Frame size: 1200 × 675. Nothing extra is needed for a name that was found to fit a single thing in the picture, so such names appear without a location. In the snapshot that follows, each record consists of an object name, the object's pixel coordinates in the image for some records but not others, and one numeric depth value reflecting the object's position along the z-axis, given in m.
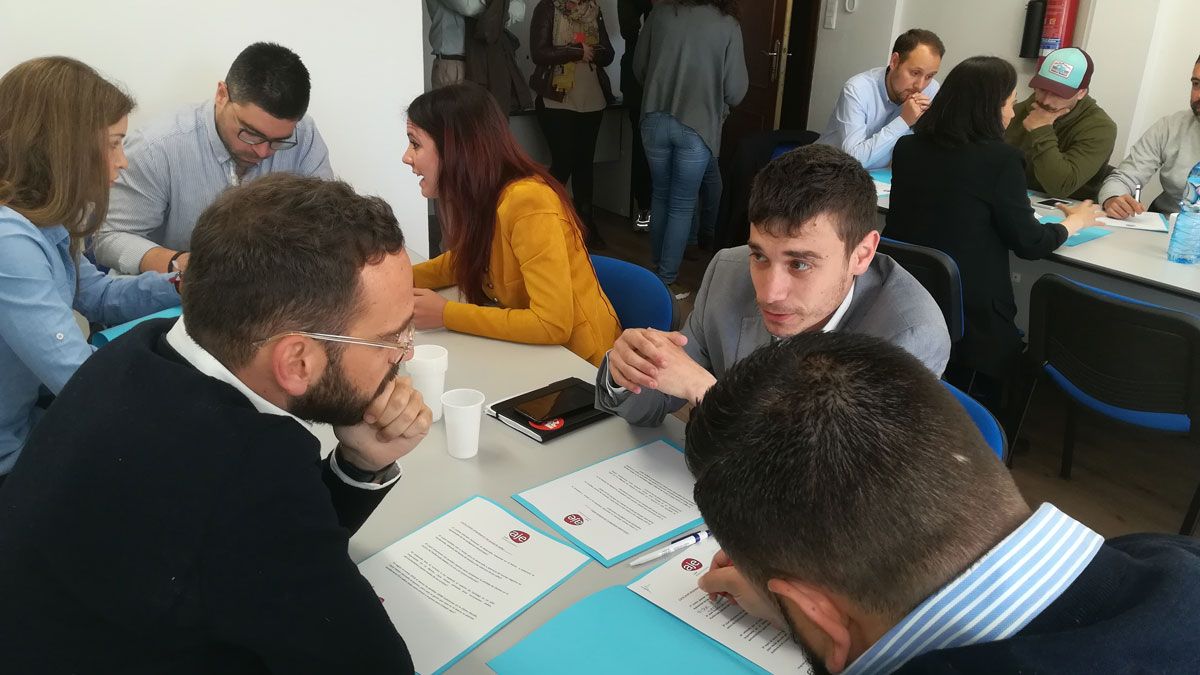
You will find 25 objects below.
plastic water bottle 2.81
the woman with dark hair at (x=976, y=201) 2.80
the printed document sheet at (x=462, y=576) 1.12
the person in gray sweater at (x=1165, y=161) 3.68
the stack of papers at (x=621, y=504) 1.32
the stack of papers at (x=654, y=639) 1.07
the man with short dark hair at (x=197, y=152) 2.49
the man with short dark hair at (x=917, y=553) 0.69
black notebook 1.63
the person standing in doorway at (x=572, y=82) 5.03
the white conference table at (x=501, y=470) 1.20
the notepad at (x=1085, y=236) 3.10
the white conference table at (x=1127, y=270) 2.70
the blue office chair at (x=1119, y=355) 2.31
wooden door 5.68
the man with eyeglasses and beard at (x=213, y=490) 0.92
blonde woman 1.69
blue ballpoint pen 1.27
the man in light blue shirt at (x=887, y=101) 3.95
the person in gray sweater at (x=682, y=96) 4.52
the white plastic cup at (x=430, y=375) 1.69
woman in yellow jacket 2.10
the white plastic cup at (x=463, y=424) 1.50
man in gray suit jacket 1.56
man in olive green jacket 3.68
